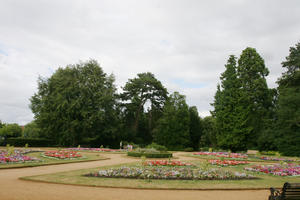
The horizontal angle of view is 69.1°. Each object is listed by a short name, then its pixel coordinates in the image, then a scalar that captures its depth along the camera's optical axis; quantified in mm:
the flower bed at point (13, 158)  12805
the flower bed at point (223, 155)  20888
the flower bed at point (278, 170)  11453
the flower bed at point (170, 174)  9391
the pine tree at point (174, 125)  36531
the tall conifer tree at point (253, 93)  32062
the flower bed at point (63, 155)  16522
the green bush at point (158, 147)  26297
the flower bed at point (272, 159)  19472
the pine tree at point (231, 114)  31375
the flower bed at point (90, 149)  25969
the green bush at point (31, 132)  53425
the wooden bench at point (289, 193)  6082
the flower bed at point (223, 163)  14911
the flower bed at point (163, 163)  13618
